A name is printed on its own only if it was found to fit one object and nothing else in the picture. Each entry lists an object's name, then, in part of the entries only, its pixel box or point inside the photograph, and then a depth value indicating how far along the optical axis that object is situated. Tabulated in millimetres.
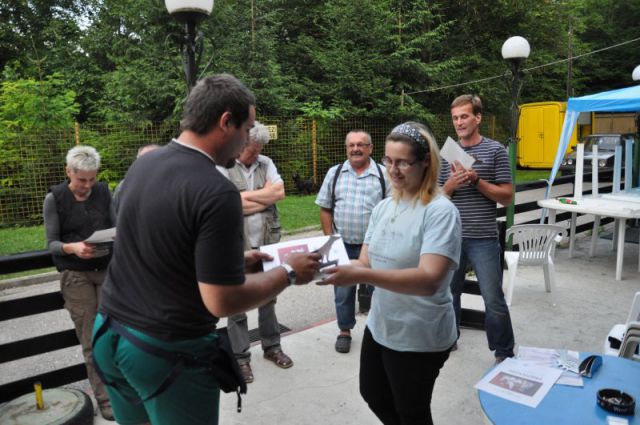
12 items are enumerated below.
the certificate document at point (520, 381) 2223
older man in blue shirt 4258
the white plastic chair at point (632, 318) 3154
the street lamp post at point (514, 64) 7023
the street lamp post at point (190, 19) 4938
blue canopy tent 7799
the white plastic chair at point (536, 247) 5871
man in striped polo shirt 3617
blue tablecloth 2043
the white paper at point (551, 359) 2365
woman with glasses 2100
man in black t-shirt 1542
